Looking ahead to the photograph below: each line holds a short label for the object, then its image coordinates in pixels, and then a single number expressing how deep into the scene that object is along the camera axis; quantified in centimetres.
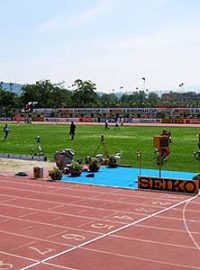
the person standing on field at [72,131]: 4297
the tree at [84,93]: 13675
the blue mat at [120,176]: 2139
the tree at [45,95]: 13300
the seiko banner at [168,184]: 1872
